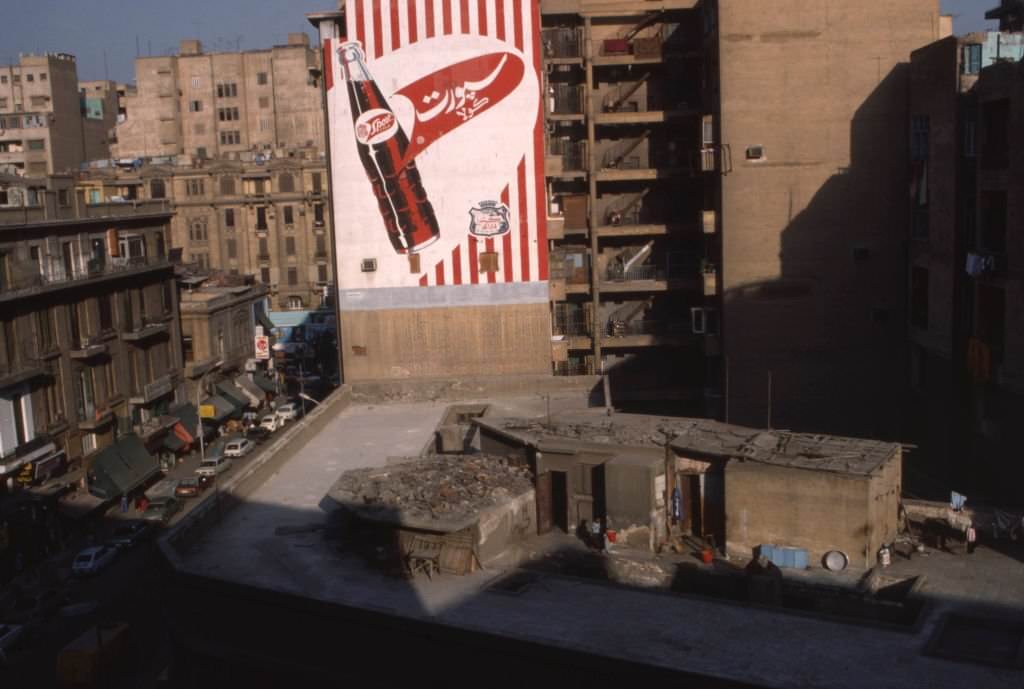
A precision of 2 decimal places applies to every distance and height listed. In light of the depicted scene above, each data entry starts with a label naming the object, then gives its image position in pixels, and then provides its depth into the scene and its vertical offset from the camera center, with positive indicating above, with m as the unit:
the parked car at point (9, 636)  29.59 -10.63
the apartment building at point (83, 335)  41.75 -4.24
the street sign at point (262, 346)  66.19 -6.94
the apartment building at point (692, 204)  37.72 +0.29
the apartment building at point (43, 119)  92.50 +10.02
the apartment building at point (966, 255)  29.34 -1.51
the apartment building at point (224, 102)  94.88 +10.88
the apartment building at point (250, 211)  79.62 +1.29
